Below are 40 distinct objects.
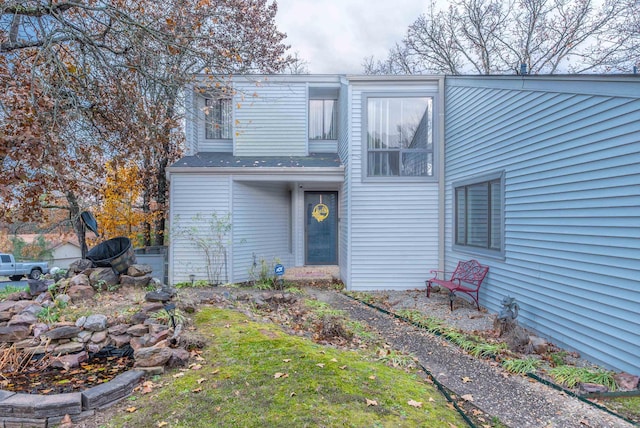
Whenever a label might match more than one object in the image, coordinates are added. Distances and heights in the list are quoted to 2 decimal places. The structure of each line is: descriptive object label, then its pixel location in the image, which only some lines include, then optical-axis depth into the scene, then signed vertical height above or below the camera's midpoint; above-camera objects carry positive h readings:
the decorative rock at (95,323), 3.88 -1.22
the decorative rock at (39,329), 3.70 -1.24
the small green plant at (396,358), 3.74 -1.63
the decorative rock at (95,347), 3.73 -1.45
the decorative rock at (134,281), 5.30 -1.00
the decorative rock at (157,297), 4.52 -1.07
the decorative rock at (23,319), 3.79 -1.17
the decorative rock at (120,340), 3.81 -1.39
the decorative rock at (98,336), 3.79 -1.36
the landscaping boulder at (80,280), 4.89 -0.93
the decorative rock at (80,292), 4.68 -1.06
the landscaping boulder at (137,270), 5.43 -0.87
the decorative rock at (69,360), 3.46 -1.50
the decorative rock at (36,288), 4.81 -1.01
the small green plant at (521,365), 3.61 -1.61
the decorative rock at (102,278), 5.11 -0.94
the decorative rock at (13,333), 3.60 -1.26
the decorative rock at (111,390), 2.69 -1.44
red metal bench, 6.07 -1.17
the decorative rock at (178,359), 3.35 -1.43
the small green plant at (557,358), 3.79 -1.62
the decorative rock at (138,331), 3.86 -1.31
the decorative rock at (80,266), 5.31 -0.77
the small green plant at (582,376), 3.27 -1.58
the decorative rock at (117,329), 3.88 -1.30
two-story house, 3.67 +0.58
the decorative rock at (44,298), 4.43 -1.10
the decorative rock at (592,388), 3.07 -1.57
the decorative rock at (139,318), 4.05 -1.22
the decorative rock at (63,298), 4.42 -1.08
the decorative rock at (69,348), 3.61 -1.42
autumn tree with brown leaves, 4.45 +2.09
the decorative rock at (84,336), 3.78 -1.35
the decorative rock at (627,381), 3.15 -1.55
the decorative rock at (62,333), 3.67 -1.27
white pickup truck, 15.27 -2.42
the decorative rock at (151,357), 3.24 -1.36
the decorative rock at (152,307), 4.31 -1.16
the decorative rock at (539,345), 4.10 -1.58
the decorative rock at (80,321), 3.88 -1.21
